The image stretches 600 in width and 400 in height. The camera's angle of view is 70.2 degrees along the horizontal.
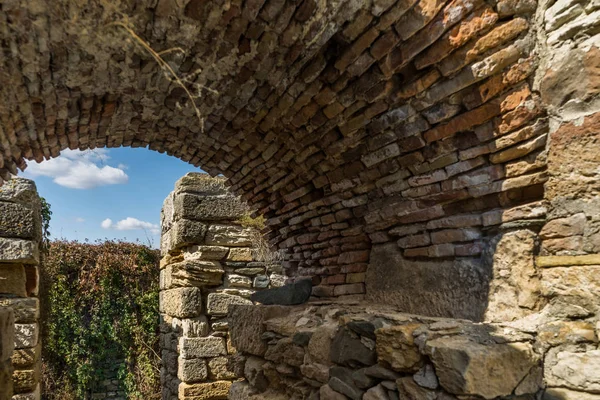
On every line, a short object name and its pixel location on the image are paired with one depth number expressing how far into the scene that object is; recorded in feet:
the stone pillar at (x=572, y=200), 5.57
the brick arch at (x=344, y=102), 6.77
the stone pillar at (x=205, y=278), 18.11
